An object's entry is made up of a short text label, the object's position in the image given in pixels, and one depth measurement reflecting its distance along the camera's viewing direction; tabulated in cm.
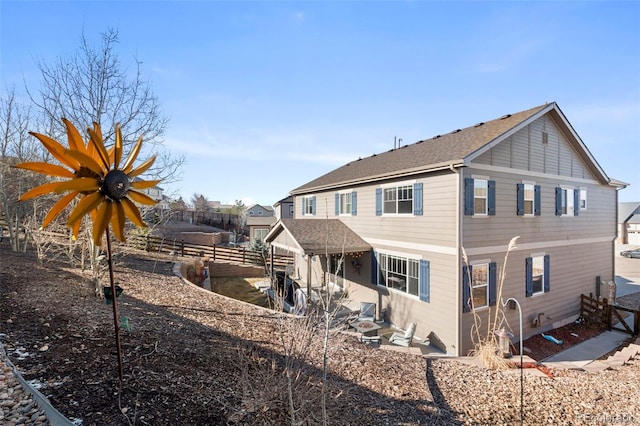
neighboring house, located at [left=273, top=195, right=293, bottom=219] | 3155
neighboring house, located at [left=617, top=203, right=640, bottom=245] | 3903
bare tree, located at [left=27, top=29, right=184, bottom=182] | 812
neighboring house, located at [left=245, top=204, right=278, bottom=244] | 3256
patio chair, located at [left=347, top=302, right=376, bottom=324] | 1127
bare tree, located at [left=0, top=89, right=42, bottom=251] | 1169
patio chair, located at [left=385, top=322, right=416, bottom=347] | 930
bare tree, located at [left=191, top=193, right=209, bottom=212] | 6756
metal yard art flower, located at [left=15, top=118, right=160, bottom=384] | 243
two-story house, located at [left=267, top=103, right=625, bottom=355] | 923
